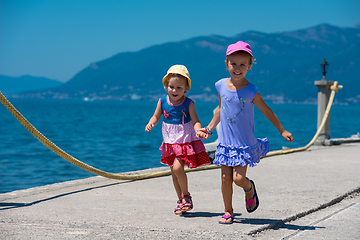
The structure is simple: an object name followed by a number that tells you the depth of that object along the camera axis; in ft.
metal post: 38.60
